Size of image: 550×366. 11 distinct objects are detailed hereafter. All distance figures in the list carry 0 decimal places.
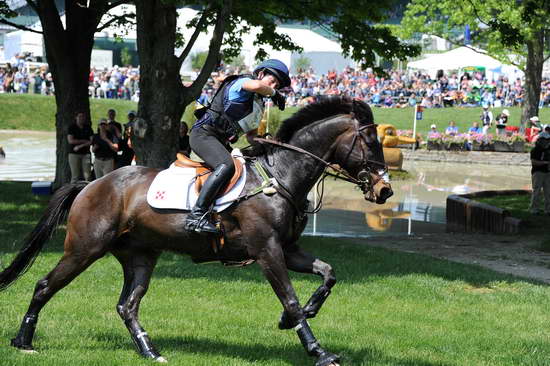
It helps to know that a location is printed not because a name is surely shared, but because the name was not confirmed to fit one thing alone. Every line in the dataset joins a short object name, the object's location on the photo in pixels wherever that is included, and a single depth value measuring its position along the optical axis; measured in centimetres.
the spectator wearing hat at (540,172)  2088
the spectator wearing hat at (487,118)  4575
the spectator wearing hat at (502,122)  4356
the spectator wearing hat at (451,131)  4055
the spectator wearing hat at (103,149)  1995
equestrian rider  734
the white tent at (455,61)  4934
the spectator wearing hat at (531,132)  4062
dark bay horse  725
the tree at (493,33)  3559
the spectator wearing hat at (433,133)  3947
